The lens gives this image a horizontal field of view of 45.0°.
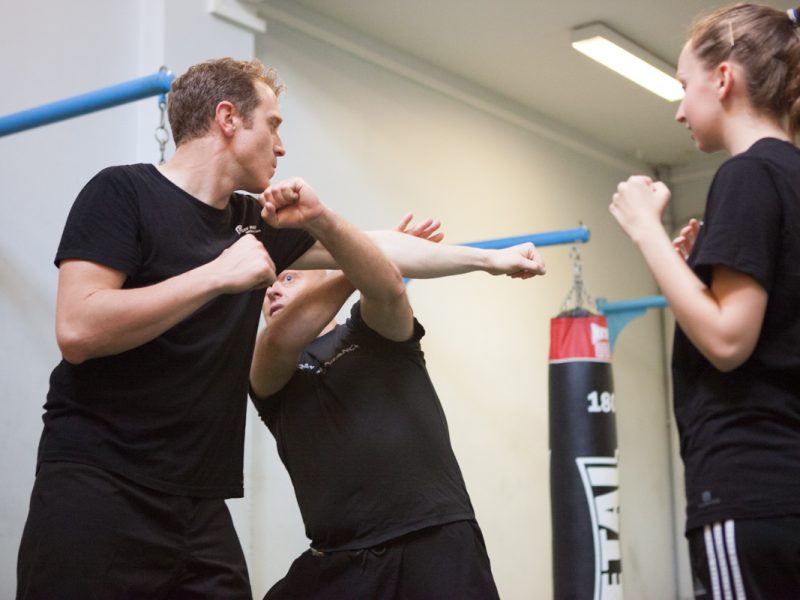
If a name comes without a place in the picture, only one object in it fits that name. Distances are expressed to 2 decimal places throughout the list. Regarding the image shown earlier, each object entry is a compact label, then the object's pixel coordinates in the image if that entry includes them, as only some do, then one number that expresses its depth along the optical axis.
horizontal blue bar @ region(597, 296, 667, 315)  5.43
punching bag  4.26
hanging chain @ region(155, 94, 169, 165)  2.67
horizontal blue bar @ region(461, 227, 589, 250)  3.98
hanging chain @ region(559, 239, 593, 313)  4.64
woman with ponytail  1.43
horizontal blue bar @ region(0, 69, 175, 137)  2.53
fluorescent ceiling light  5.04
